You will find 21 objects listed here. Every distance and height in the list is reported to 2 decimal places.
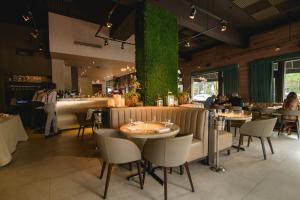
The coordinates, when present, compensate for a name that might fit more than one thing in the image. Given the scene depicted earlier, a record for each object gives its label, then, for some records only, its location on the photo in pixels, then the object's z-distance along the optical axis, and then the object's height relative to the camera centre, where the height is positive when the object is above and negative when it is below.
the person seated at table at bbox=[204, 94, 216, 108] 7.06 -0.30
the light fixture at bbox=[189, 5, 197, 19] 3.86 +1.94
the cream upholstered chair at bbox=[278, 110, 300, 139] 4.97 -0.79
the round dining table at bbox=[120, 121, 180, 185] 2.42 -0.55
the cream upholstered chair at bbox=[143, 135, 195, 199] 2.16 -0.75
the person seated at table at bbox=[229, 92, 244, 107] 6.39 -0.28
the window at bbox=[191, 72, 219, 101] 9.59 +0.53
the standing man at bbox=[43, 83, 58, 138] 5.52 -0.34
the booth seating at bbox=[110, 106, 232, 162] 3.14 -0.52
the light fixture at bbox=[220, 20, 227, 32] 4.33 +1.83
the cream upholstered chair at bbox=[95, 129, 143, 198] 2.31 -0.79
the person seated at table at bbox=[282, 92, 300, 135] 5.27 -0.36
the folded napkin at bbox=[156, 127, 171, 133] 2.52 -0.54
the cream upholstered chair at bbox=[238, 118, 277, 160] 3.66 -0.76
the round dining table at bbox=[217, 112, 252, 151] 3.87 -0.54
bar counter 6.41 -0.55
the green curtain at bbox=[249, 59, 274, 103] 6.75 +0.53
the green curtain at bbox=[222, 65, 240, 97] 8.02 +0.68
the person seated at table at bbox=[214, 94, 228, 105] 7.45 -0.27
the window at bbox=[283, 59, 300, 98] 6.31 +0.63
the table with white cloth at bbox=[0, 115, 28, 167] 3.39 -0.98
